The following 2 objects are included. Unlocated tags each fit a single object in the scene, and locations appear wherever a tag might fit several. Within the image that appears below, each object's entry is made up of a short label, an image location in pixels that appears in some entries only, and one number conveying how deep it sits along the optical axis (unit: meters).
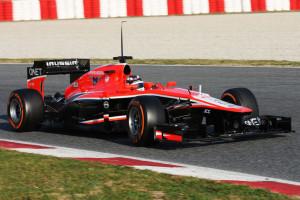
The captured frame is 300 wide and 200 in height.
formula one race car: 17.41
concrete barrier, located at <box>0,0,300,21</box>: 52.44
